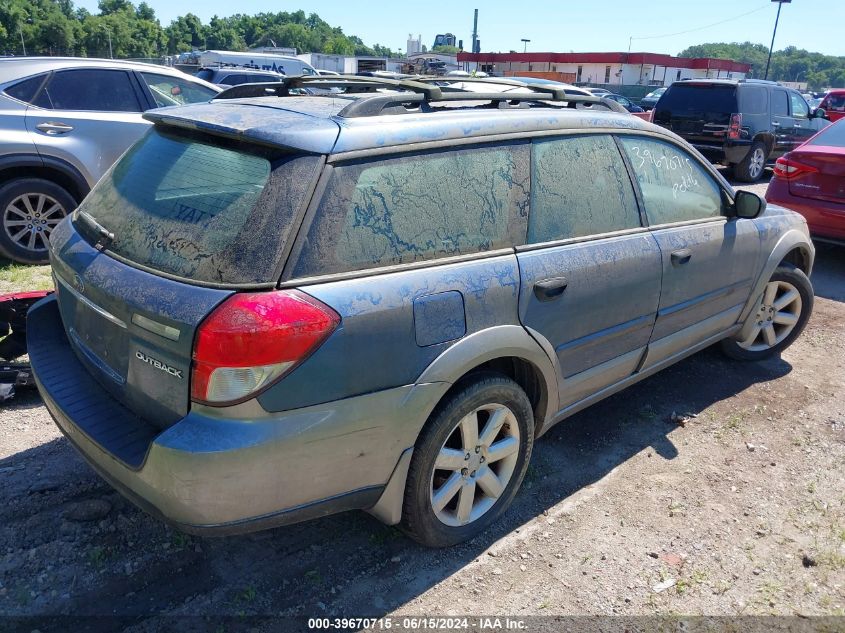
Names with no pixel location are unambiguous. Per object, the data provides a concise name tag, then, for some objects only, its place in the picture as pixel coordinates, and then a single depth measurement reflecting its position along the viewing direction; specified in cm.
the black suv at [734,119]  1266
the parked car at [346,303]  216
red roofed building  5459
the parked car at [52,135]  587
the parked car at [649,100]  2690
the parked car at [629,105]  2138
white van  2173
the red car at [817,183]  682
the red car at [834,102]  1892
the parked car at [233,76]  1423
